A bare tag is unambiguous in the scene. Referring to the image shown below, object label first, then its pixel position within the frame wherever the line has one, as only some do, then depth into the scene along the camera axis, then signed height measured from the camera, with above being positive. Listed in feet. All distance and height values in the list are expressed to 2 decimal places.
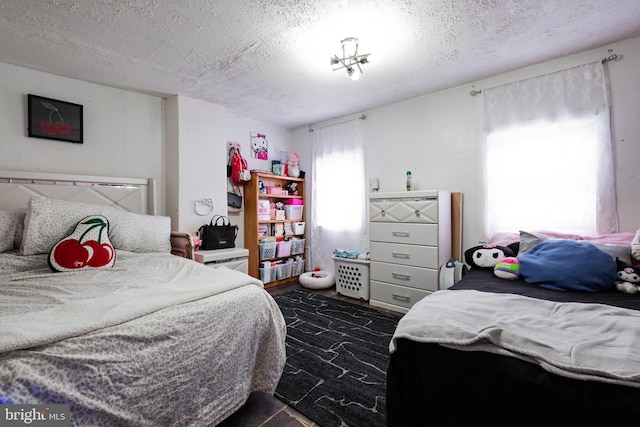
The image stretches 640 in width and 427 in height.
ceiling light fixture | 6.47 +3.87
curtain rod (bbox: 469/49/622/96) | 6.95 +3.92
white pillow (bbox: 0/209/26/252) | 5.99 -0.32
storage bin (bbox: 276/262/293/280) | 12.24 -2.69
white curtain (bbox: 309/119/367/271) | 11.81 +0.85
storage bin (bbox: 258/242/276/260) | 11.68 -1.64
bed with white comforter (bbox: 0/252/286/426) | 2.84 -1.63
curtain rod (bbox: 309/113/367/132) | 11.63 +4.11
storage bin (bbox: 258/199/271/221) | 11.87 +0.11
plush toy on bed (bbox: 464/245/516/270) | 6.73 -1.16
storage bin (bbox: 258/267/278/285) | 11.53 -2.69
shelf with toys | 11.70 -0.68
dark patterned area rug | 4.74 -3.44
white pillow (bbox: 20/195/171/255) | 5.95 -0.30
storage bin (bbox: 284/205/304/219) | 13.23 +0.06
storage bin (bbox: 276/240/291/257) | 12.32 -1.69
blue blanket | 5.10 -1.17
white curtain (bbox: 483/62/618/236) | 7.04 +1.57
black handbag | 9.50 -0.82
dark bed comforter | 2.34 -1.81
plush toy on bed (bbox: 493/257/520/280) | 5.90 -1.32
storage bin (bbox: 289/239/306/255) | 12.96 -1.67
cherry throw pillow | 5.55 -0.76
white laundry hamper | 10.16 -2.57
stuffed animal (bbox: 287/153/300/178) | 13.44 +2.33
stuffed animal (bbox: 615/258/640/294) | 4.91 -1.34
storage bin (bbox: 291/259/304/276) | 12.92 -2.71
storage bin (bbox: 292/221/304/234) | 13.38 -0.75
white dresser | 8.56 -1.11
